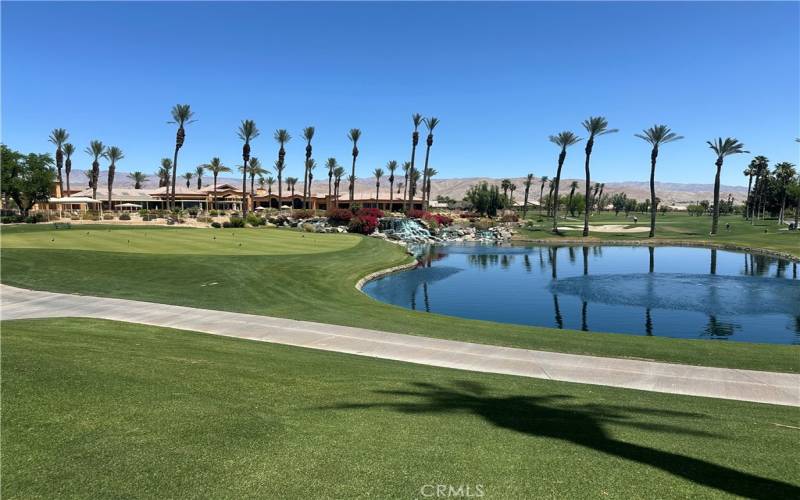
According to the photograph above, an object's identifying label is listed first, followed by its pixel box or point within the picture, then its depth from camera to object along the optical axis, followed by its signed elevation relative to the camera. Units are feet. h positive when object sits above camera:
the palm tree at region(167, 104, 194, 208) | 263.70 +52.69
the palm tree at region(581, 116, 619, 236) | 251.80 +50.57
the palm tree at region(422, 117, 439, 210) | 350.84 +68.23
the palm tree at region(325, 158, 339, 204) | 481.50 +52.55
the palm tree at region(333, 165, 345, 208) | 506.97 +47.30
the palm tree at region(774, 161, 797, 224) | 352.28 +42.71
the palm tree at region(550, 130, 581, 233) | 289.74 +49.58
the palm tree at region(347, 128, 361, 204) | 378.73 +63.96
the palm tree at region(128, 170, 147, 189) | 478.18 +35.57
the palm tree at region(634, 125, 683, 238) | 236.16 +43.53
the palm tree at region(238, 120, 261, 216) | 289.25 +50.22
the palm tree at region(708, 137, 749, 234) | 233.35 +38.43
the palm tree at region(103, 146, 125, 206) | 355.97 +41.60
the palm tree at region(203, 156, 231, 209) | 362.20 +35.21
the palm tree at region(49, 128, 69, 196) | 333.07 +49.31
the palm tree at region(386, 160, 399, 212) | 497.46 +54.33
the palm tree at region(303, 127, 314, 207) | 350.64 +58.94
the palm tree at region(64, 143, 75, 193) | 343.46 +39.78
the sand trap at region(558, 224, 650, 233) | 271.08 -1.77
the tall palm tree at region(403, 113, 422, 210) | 349.82 +61.27
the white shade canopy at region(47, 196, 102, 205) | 215.92 +4.22
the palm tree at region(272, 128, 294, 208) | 355.77 +57.13
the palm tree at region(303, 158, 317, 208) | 392.39 +41.95
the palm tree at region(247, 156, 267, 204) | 392.06 +40.02
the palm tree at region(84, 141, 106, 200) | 349.00 +42.86
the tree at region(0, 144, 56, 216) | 200.95 +12.97
